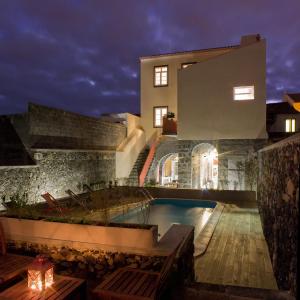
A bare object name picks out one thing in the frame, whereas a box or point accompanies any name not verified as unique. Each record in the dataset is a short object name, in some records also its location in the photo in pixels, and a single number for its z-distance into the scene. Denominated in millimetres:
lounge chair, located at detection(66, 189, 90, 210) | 10012
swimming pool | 9969
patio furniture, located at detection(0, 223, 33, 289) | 3975
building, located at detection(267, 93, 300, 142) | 19156
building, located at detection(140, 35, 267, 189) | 13703
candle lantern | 3404
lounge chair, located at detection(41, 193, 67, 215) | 9284
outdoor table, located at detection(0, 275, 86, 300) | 3266
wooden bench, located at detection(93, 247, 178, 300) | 3340
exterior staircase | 17328
